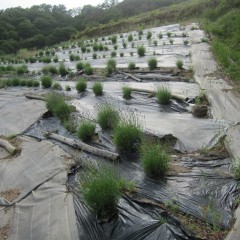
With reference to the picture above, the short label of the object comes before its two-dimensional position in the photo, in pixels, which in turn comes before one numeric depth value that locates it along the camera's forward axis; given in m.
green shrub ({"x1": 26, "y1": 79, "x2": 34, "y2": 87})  11.03
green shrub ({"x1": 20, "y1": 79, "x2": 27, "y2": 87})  11.36
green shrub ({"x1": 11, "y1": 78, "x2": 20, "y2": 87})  11.59
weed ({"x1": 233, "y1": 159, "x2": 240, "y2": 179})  3.69
